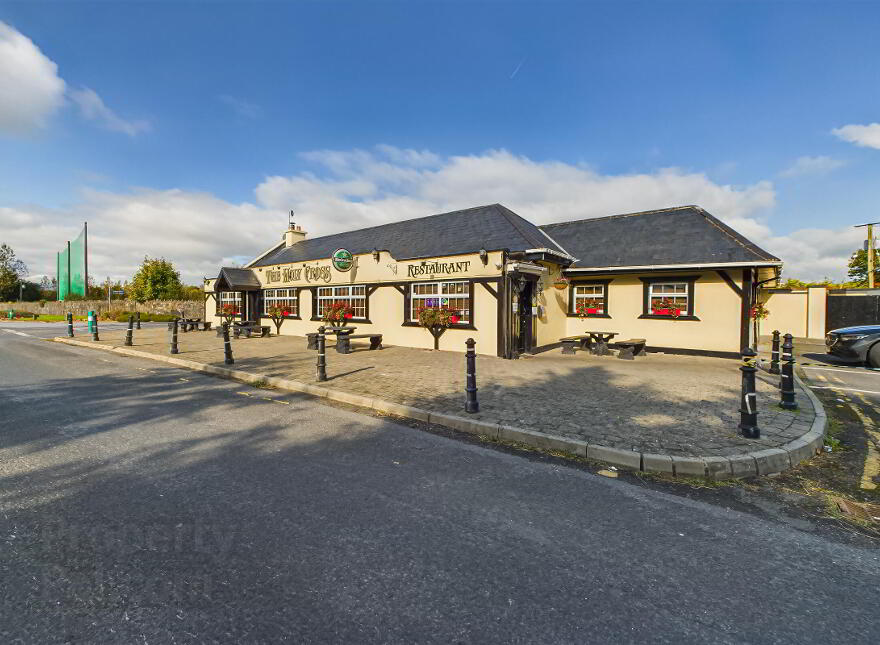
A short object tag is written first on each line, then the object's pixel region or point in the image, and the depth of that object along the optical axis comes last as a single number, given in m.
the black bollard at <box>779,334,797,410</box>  6.14
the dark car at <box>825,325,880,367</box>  10.73
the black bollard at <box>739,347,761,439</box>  4.81
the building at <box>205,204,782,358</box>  12.48
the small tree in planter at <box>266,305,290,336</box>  19.72
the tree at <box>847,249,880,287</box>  31.70
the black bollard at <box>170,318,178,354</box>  12.11
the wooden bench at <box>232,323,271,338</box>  18.80
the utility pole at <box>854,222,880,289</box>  22.70
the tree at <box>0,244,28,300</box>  55.12
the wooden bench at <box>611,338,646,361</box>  12.19
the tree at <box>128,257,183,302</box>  43.31
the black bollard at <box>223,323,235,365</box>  10.24
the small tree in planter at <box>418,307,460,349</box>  13.26
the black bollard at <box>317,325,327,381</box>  8.15
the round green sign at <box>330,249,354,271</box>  16.20
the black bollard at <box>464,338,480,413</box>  5.91
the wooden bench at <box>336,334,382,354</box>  12.97
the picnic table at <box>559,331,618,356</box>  12.97
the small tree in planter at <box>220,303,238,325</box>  19.87
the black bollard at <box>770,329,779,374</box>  9.45
